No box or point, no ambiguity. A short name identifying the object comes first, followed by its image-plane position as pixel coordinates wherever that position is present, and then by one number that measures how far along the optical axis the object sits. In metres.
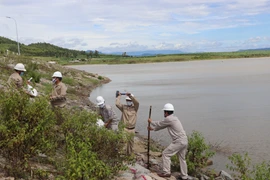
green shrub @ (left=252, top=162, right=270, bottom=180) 8.00
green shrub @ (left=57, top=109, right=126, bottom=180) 5.49
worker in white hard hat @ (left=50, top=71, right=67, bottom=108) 9.84
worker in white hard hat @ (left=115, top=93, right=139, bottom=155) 9.35
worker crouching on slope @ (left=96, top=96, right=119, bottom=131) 9.36
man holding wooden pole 8.58
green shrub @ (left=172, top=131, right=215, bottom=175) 9.99
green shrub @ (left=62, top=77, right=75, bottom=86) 30.83
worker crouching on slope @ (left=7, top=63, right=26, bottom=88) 9.03
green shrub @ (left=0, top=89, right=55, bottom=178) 5.75
